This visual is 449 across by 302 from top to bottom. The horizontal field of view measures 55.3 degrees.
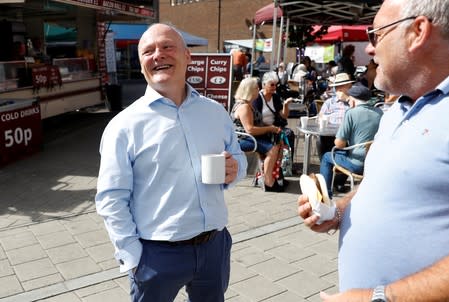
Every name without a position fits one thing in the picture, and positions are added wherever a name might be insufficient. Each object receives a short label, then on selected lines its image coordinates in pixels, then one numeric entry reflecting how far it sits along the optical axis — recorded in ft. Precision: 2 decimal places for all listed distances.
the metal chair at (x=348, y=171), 14.98
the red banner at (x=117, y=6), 28.91
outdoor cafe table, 17.56
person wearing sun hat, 18.99
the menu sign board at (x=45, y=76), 30.07
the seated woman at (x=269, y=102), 18.60
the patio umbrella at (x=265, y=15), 36.52
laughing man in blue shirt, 5.92
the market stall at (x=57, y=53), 29.50
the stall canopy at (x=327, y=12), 30.37
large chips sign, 25.77
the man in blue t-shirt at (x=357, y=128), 15.14
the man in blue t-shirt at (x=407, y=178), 3.88
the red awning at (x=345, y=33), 49.95
